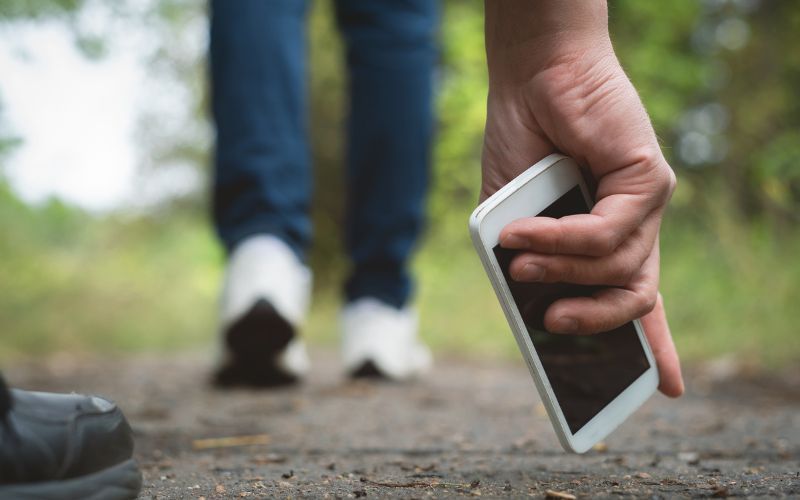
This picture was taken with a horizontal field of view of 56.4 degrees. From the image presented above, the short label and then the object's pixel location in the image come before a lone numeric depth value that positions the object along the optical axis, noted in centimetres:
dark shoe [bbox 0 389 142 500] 70
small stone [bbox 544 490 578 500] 78
